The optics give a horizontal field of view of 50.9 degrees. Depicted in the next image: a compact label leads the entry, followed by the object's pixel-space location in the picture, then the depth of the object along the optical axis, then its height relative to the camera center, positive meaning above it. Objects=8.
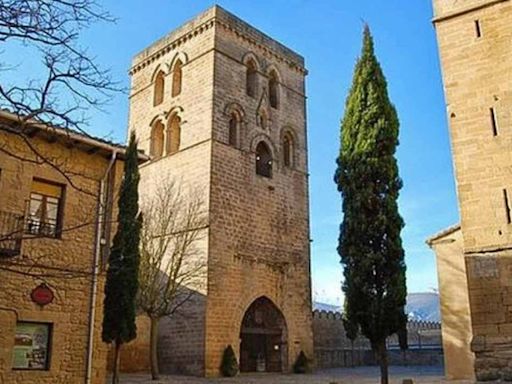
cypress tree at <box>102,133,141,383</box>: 12.84 +1.69
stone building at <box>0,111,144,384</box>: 10.82 +1.67
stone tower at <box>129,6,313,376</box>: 20.25 +7.04
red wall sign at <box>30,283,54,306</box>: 11.18 +0.95
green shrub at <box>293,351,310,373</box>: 21.88 -0.94
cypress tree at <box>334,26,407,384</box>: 10.91 +2.45
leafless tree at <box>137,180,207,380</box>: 17.72 +3.13
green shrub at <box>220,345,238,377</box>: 19.12 -0.82
